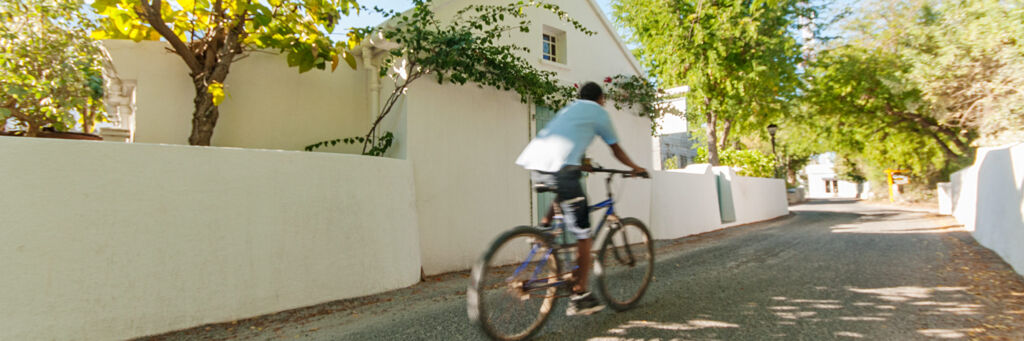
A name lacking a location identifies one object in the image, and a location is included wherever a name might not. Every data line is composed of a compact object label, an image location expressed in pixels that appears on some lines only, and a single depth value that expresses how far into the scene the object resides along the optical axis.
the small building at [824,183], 66.20
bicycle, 2.72
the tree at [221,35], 6.02
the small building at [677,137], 11.16
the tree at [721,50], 14.80
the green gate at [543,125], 7.86
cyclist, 2.99
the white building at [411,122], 6.41
